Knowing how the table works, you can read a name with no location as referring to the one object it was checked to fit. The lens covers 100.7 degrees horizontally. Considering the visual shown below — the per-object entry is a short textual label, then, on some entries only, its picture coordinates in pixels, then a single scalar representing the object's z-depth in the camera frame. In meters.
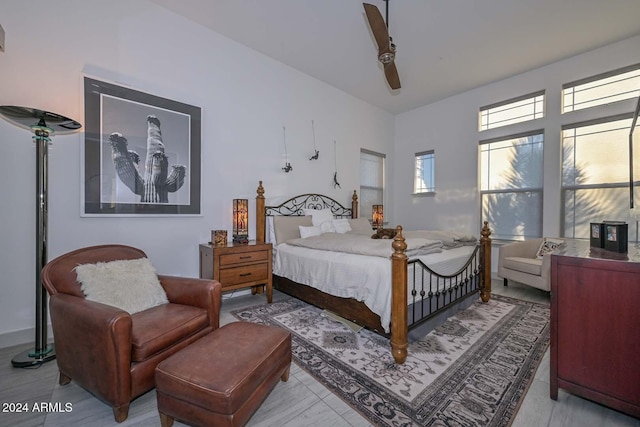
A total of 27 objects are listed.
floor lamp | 1.95
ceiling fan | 2.10
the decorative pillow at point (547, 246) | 3.67
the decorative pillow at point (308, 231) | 3.73
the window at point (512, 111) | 4.25
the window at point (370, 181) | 5.52
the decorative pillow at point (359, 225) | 4.41
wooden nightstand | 2.92
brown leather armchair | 1.40
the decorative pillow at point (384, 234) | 3.08
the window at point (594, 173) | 3.53
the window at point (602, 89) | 3.46
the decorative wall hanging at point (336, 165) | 4.88
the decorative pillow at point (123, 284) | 1.77
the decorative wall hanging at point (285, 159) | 4.12
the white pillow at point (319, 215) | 4.12
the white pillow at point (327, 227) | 4.01
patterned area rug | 1.55
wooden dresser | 1.38
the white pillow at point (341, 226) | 4.10
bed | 2.04
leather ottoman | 1.22
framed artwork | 2.55
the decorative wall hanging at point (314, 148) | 4.52
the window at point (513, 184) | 4.27
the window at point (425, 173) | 5.54
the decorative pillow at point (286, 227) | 3.64
